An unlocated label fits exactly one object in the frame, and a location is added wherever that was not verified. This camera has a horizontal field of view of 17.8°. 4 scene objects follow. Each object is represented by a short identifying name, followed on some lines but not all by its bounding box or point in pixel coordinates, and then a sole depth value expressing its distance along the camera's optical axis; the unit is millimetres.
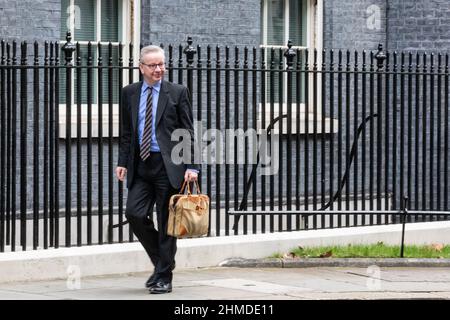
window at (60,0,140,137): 14969
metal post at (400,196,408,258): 14027
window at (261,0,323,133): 17109
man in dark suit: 11133
